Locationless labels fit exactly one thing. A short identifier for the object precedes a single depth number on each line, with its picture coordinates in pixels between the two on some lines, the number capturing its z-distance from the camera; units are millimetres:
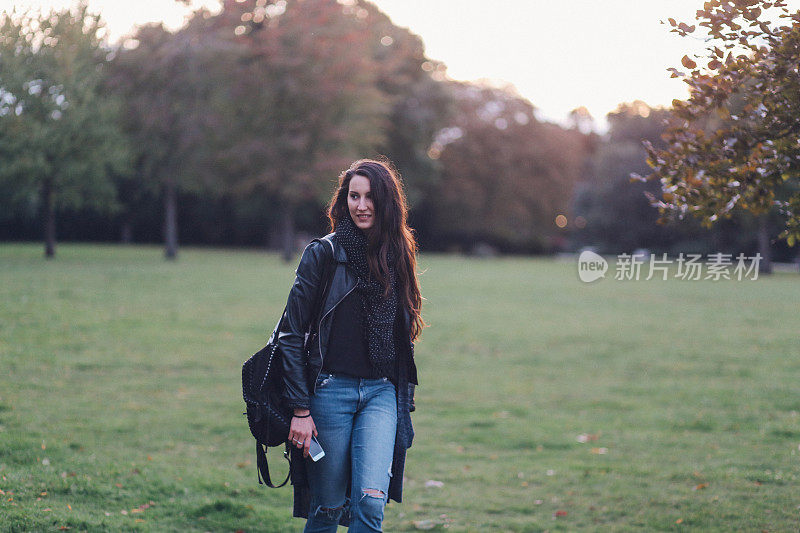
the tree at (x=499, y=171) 60906
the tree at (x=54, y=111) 28109
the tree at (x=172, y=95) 35594
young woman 3672
